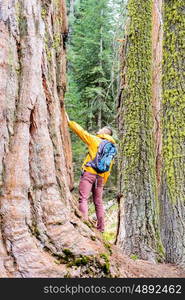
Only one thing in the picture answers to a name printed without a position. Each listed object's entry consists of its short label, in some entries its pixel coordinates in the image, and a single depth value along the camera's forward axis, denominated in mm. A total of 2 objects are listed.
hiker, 5837
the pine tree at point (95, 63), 14891
